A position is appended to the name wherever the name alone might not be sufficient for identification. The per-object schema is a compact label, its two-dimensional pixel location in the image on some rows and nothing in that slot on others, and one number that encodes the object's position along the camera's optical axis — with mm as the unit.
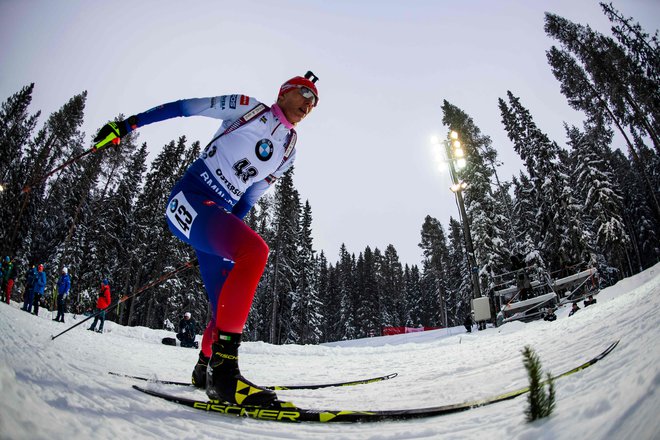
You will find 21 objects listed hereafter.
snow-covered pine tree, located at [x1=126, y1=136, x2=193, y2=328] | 25969
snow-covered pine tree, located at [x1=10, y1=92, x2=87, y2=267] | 22109
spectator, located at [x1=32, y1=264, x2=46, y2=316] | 11922
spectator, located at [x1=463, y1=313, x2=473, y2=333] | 15589
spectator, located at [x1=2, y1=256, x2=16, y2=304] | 14492
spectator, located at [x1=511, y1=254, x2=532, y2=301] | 12391
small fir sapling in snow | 1082
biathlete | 1934
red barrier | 29144
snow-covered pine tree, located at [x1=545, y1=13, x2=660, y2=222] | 17656
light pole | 12961
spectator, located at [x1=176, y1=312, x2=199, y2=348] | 12398
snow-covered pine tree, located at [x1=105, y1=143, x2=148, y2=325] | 26533
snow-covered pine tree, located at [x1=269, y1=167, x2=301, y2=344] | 30953
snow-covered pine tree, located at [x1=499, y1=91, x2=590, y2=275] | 23891
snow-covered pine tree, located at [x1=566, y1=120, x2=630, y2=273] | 25234
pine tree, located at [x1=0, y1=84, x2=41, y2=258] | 19625
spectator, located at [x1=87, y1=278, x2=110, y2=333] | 11182
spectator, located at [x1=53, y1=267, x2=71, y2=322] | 11484
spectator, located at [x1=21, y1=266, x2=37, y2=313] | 11797
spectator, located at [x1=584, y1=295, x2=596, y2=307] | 9078
